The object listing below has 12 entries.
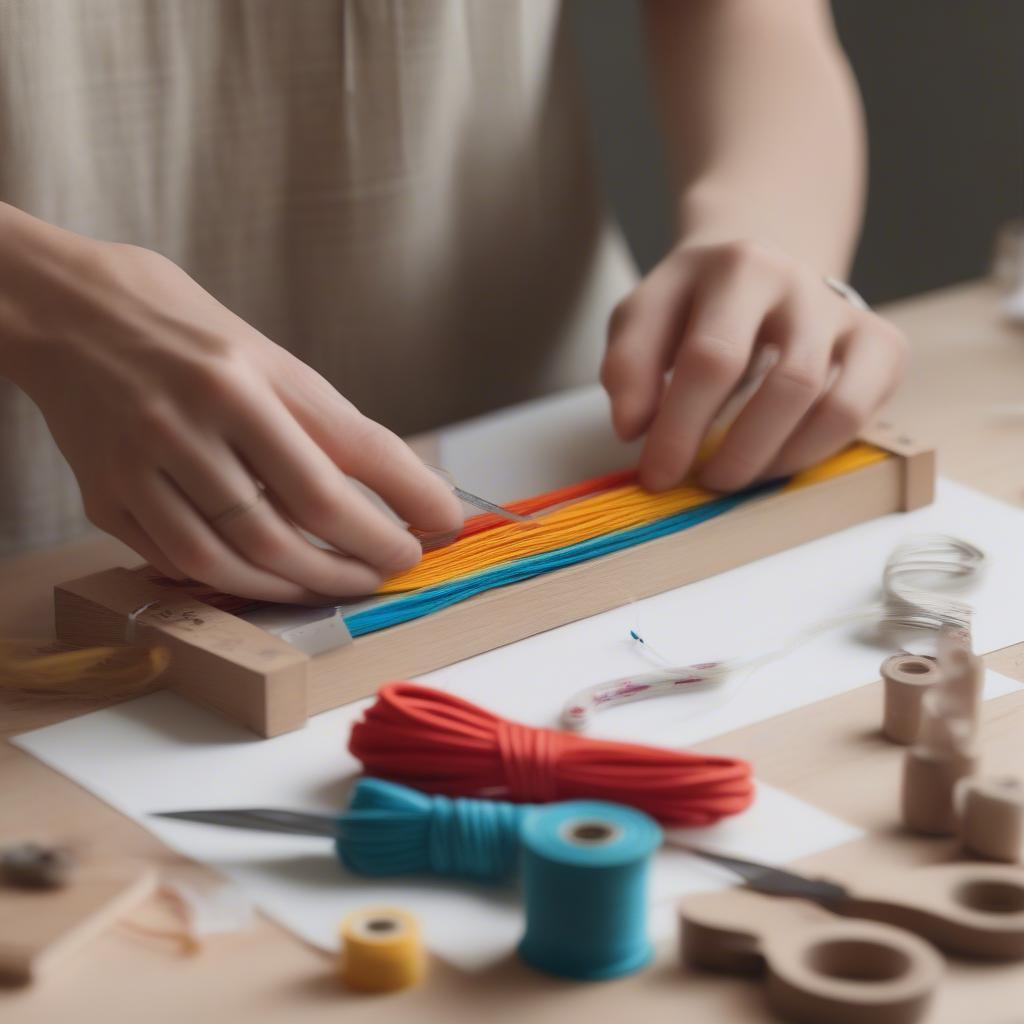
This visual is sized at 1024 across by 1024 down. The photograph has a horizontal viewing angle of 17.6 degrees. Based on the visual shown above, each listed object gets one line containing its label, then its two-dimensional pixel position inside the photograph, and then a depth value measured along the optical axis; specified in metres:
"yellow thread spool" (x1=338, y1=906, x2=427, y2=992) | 0.76
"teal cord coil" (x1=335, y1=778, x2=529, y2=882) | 0.79
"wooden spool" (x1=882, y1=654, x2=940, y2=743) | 0.86
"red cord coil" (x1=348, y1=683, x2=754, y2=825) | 0.81
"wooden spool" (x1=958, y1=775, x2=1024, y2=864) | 0.80
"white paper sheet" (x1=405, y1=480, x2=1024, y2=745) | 0.89
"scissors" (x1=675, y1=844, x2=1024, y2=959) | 0.77
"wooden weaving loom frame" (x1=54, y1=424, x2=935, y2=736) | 0.88
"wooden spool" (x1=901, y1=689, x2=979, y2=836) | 0.81
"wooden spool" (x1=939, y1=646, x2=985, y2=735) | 0.81
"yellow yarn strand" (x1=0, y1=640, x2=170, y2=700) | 0.90
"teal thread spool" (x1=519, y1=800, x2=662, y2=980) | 0.76
